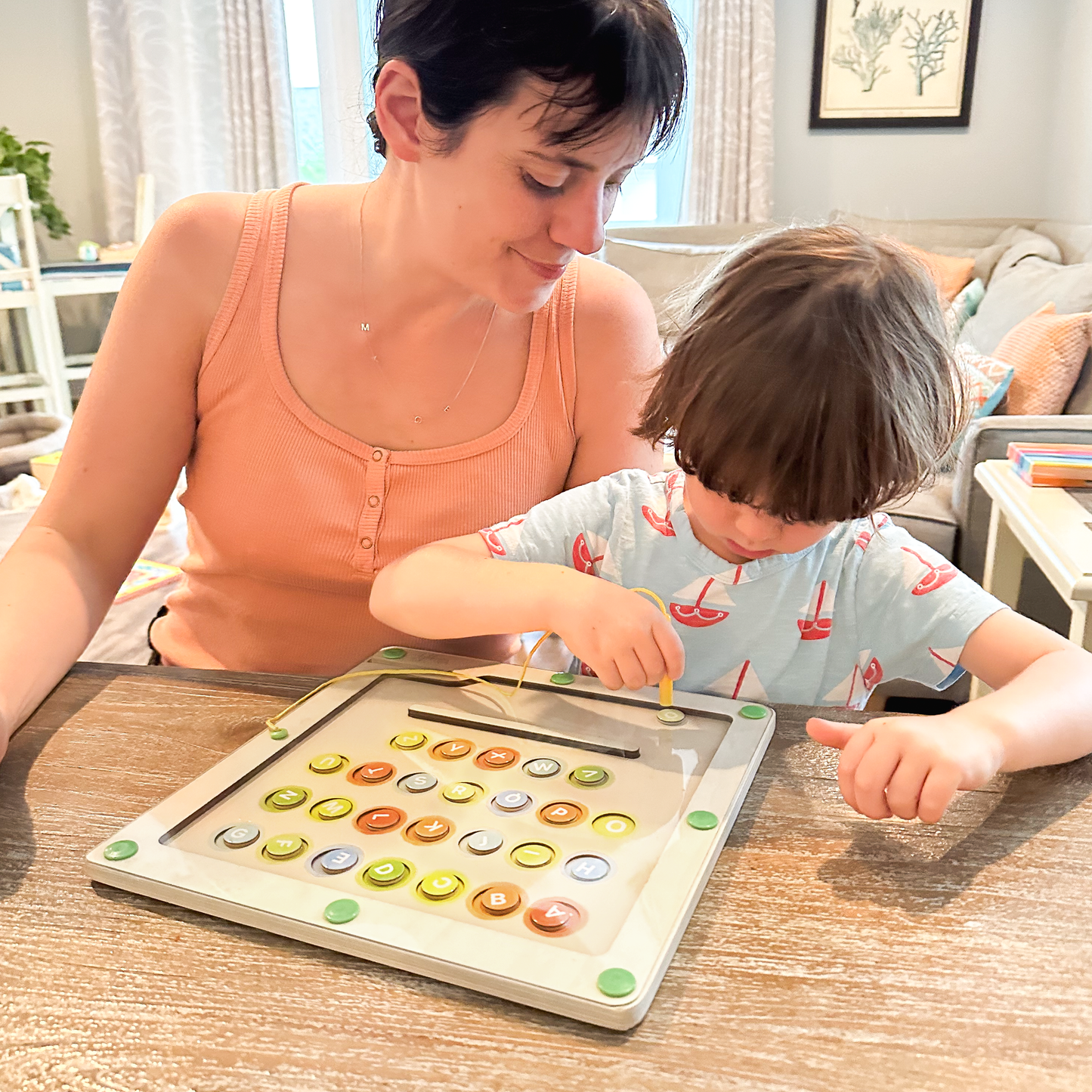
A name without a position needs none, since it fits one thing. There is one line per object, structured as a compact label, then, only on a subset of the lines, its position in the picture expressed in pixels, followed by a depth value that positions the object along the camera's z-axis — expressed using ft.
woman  2.73
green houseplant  13.99
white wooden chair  12.06
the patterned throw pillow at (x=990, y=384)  8.10
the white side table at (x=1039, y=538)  4.30
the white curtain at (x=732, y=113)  13.05
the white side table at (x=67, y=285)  12.80
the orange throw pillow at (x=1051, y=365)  7.95
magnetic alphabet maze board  1.57
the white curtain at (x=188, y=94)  14.58
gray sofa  6.82
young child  2.18
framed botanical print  12.78
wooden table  1.38
